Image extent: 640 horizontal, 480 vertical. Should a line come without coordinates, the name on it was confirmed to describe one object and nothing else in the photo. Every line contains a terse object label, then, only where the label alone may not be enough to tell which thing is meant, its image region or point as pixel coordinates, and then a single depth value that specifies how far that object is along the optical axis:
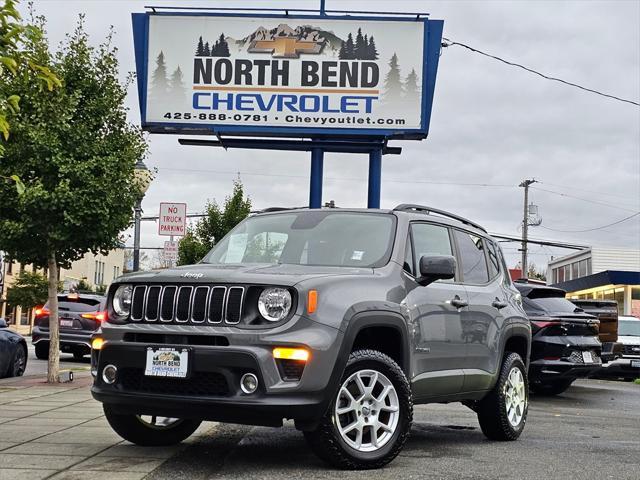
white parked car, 21.42
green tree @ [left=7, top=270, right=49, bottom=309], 53.81
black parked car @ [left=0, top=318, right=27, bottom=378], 15.32
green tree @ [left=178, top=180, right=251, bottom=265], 38.84
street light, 14.63
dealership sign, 21.08
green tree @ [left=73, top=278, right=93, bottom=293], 70.44
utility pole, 64.00
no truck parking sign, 19.05
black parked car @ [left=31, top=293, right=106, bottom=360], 20.73
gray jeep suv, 5.97
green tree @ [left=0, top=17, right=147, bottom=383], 13.09
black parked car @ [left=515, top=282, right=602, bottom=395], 13.27
